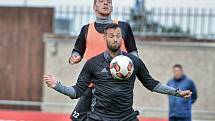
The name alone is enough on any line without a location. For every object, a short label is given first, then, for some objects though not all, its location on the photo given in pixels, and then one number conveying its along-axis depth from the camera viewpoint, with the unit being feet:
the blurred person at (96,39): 48.14
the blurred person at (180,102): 85.46
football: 44.01
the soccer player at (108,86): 44.60
